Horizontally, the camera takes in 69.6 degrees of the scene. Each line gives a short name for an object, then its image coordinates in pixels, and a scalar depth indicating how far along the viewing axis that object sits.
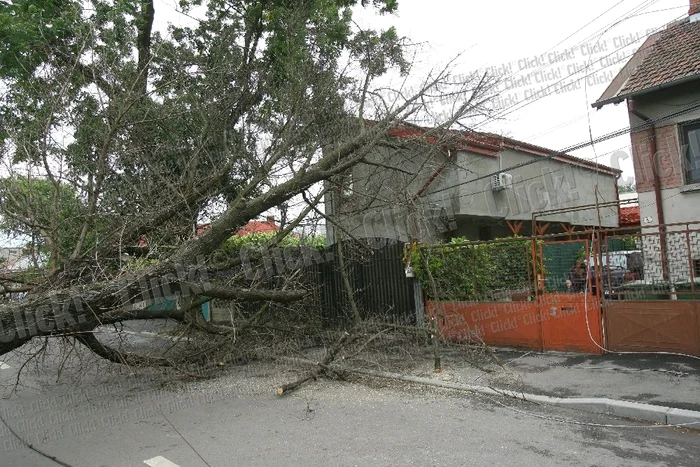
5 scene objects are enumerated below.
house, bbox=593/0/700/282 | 10.22
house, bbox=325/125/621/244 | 9.88
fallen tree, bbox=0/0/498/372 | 6.41
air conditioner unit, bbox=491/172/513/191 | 16.47
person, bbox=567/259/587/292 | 8.42
